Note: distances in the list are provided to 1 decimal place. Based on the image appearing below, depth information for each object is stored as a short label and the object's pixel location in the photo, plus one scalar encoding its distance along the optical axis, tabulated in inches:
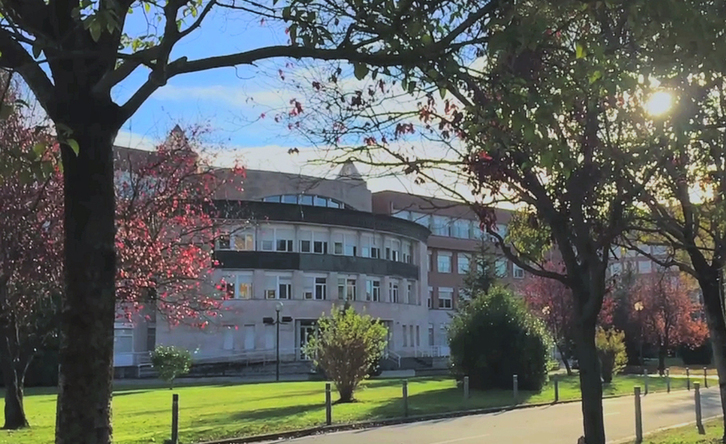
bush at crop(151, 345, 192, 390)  1402.6
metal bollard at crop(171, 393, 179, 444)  584.1
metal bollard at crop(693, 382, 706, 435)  637.3
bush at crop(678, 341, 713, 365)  2736.2
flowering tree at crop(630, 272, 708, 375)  2373.3
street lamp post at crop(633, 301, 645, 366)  2418.6
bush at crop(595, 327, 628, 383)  1466.5
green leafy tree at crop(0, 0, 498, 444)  190.1
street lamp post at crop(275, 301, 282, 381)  1901.5
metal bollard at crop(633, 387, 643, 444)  584.1
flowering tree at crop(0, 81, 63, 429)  612.4
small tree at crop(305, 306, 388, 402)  997.8
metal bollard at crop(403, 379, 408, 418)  825.5
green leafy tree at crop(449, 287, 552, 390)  1237.7
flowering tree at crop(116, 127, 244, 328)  682.8
